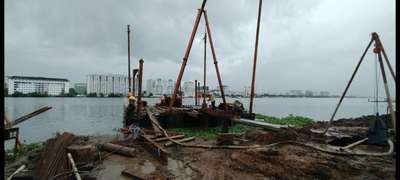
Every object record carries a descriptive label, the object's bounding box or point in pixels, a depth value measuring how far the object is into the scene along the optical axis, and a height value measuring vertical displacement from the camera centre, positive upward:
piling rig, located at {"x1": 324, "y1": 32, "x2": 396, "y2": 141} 7.05 +1.20
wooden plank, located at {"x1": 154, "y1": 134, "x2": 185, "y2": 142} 8.78 -1.82
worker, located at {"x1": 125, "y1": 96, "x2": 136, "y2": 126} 16.55 -1.51
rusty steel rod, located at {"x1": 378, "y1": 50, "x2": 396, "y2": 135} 6.67 +0.09
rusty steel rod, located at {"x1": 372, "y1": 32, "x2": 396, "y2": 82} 7.17 +1.45
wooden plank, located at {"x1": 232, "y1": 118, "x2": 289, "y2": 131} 11.93 -1.84
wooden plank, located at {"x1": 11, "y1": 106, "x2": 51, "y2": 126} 7.93 -0.91
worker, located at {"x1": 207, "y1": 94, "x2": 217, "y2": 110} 17.53 -0.61
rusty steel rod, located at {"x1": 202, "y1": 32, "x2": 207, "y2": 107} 26.03 +3.19
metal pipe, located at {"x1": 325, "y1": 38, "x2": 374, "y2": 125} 8.39 +0.72
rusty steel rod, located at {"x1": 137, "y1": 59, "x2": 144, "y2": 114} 15.43 +0.38
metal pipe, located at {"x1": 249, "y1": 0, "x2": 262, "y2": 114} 15.45 +1.90
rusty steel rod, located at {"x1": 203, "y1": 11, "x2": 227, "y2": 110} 16.17 +2.34
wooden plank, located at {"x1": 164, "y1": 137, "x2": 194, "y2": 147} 8.41 -1.90
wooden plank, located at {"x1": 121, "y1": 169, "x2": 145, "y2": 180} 5.32 -1.93
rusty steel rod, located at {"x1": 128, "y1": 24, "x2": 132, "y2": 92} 26.00 +3.64
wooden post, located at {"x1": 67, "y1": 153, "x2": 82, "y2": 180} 5.08 -1.78
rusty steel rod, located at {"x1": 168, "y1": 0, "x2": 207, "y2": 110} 14.62 +2.37
